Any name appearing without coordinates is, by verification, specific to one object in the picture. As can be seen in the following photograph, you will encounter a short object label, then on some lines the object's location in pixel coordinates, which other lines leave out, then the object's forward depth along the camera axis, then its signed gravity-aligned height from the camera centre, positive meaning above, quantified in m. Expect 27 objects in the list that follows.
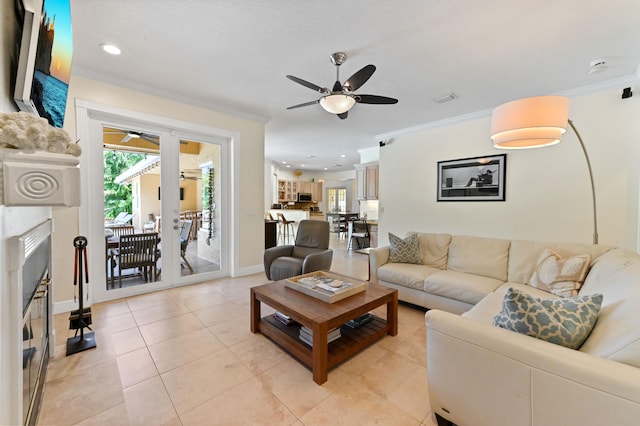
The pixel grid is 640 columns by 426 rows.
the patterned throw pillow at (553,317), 1.20 -0.52
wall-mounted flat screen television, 1.14 +0.75
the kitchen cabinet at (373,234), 6.45 -0.69
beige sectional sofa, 0.97 -0.69
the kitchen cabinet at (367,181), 6.55 +0.66
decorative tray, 2.22 -0.74
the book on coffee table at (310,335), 2.11 -1.07
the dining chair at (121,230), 3.47 -0.32
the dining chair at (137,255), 3.36 -0.65
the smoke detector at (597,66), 2.72 +1.52
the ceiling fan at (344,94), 2.33 +1.09
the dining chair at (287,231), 8.52 -0.94
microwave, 11.38 +0.41
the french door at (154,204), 3.19 +0.03
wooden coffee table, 1.83 -0.94
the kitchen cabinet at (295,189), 10.99 +0.75
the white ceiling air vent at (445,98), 3.59 +1.54
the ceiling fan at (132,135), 3.31 +0.94
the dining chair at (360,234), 6.75 -0.71
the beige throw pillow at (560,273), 2.15 -0.58
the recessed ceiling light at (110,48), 2.47 +1.53
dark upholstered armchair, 3.55 -0.72
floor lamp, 1.89 +0.65
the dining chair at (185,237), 3.92 -0.47
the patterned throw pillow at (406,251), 3.32 -0.57
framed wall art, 4.09 +0.47
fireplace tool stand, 2.20 -1.02
